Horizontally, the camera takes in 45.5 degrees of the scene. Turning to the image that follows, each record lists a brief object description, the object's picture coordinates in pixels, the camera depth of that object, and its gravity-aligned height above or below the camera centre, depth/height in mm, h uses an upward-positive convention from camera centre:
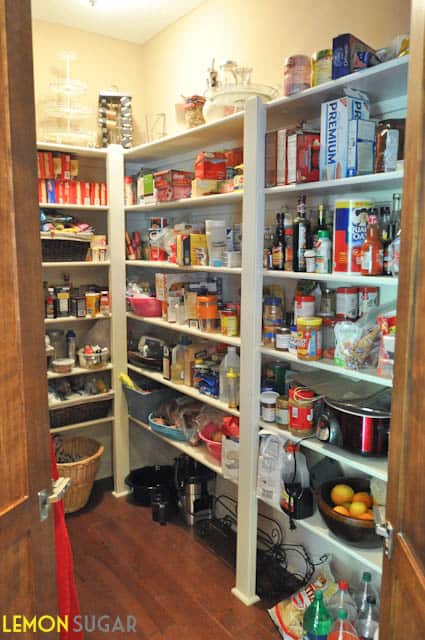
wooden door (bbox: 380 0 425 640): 875 -230
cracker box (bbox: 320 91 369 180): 1696 +439
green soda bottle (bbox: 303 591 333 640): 1870 -1343
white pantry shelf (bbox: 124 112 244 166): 2264 +595
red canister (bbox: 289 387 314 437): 1947 -590
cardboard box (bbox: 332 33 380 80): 1658 +661
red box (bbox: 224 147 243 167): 2418 +476
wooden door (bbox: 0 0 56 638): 1016 -175
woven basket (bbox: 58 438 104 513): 2918 -1289
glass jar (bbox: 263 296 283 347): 2148 -254
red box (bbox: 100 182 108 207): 3072 +371
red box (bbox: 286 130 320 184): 1858 +377
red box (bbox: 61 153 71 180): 2932 +521
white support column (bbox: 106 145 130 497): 3051 -315
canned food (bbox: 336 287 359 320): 1858 -163
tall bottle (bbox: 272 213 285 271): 2037 +37
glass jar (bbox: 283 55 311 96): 1847 +669
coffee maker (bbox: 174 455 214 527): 2861 -1335
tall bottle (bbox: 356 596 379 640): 1833 -1328
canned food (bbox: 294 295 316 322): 1923 -185
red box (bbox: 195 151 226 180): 2395 +431
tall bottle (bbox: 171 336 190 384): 2768 -569
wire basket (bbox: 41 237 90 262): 2855 +42
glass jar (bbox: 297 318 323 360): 1880 -297
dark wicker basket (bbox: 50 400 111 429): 3092 -973
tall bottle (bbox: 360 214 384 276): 1661 +18
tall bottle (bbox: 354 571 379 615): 1905 -1271
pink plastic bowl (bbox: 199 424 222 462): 2508 -922
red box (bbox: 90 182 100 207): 3047 +374
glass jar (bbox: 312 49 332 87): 1808 +682
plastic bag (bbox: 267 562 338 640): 2023 -1439
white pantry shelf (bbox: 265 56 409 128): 1567 +576
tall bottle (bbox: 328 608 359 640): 1787 -1318
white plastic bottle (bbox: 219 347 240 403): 2410 -521
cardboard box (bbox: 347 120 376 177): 1688 +367
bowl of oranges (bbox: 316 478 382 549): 1729 -897
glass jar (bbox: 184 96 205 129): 2525 +727
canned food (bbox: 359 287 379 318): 1861 -152
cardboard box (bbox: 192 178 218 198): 2434 +335
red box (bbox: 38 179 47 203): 2869 +368
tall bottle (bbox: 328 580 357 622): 1903 -1309
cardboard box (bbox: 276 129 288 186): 1949 +383
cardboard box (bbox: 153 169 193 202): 2641 +377
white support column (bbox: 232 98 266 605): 2039 -348
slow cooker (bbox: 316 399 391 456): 1693 -579
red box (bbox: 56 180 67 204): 2928 +372
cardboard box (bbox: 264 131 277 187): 2006 +389
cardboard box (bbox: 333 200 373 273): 1679 +94
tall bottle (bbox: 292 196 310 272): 1911 +77
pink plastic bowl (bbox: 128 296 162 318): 2947 -290
